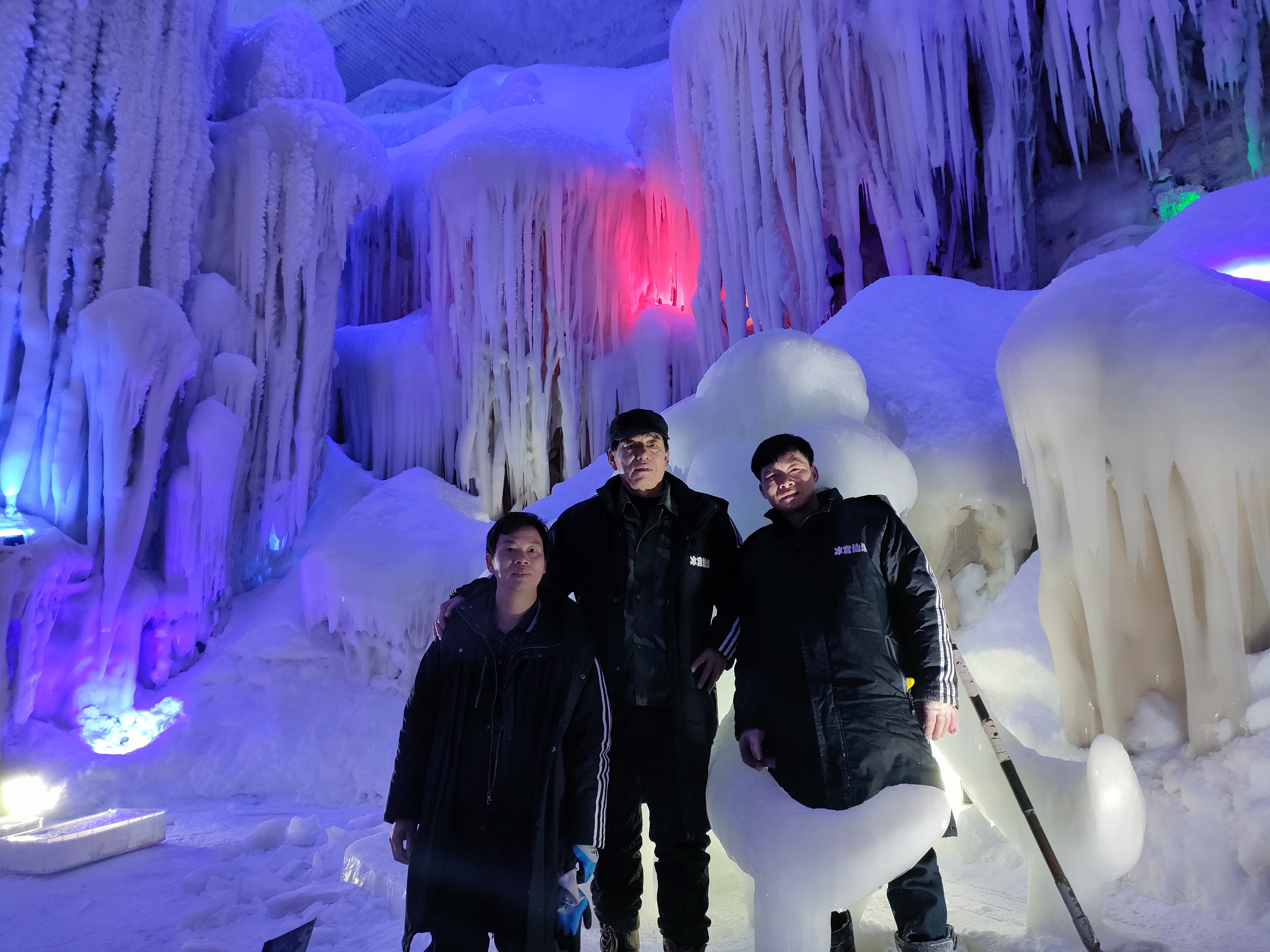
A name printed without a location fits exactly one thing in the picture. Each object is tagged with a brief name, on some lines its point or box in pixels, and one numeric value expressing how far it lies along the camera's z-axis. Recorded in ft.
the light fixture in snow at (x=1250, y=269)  11.84
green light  26.27
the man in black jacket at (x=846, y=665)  7.13
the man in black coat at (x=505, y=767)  6.45
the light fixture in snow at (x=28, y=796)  22.18
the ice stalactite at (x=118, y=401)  25.38
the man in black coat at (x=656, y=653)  7.70
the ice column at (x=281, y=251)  30.60
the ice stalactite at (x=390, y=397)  35.22
